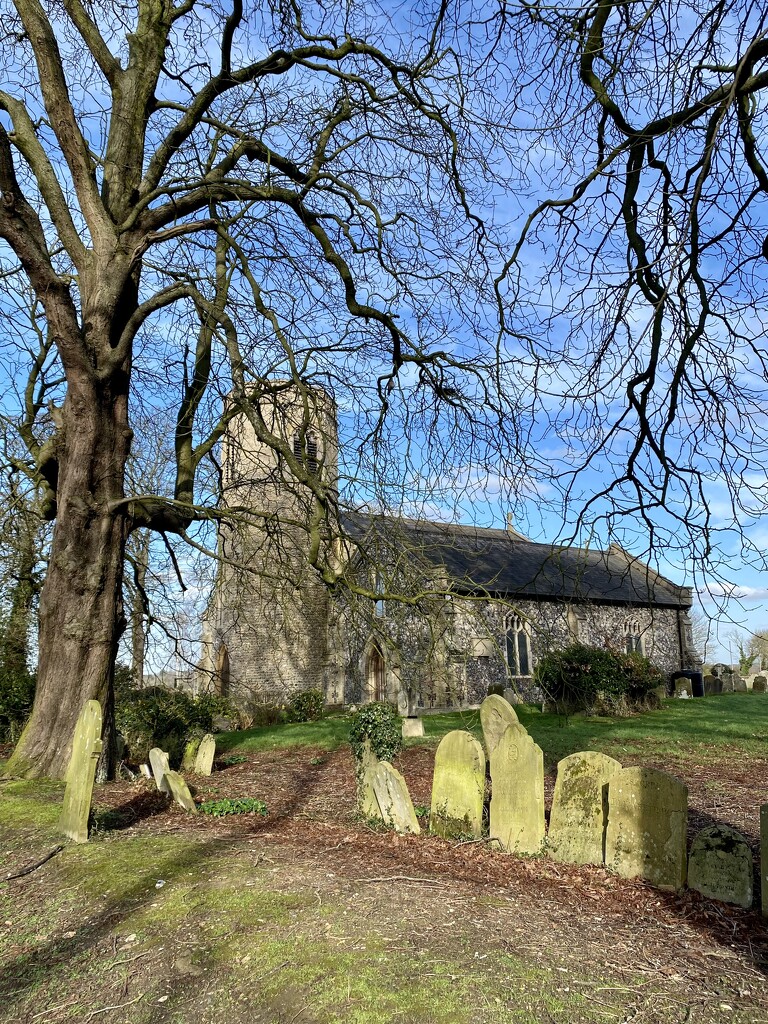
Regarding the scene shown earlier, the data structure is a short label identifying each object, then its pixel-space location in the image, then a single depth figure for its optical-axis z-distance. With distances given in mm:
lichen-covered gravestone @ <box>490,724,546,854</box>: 5992
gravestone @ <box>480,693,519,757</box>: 7777
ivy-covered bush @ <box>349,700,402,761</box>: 8656
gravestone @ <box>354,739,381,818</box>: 7035
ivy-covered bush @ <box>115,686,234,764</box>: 12000
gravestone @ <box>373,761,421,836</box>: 6730
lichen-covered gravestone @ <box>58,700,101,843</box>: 6008
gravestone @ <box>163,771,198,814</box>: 7777
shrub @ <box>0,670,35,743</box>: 14785
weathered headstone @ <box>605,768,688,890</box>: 5188
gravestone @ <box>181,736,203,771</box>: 11070
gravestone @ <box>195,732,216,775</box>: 10765
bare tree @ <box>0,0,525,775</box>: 7938
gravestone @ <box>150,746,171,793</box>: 8312
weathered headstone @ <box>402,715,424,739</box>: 15484
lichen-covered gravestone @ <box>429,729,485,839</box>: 6387
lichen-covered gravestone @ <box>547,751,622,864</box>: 5672
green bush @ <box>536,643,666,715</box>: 17750
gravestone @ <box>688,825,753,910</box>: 4867
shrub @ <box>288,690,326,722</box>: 22469
